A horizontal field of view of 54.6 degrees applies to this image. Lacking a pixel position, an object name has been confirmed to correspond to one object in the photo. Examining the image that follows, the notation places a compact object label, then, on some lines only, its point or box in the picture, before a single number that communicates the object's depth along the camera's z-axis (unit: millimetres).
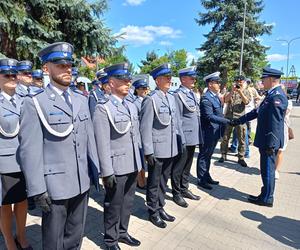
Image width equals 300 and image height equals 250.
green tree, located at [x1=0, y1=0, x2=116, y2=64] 8820
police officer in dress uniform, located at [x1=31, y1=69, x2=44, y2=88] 5332
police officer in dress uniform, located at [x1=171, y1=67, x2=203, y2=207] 4758
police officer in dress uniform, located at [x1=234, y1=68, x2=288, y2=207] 4617
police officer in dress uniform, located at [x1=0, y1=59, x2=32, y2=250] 2975
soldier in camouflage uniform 7273
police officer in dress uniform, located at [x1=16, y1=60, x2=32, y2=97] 4461
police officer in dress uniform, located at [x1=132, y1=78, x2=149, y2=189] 5504
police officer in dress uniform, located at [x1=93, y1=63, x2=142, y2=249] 3064
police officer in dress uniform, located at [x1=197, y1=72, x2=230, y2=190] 5281
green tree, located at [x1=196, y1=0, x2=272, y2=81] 24312
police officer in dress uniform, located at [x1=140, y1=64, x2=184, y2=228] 3866
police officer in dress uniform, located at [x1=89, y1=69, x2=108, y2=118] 5772
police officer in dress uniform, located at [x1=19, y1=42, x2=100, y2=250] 2273
